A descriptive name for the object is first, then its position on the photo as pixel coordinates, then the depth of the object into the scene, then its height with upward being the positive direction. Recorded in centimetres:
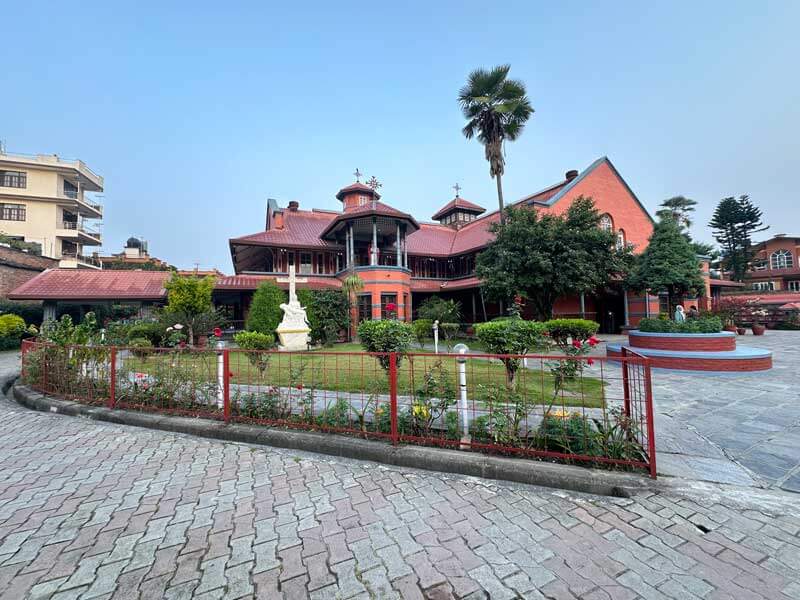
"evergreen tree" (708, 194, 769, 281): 3681 +878
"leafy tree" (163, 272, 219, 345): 1365 +82
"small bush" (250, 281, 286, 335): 1491 +37
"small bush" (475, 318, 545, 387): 505 -38
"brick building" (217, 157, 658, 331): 1781 +408
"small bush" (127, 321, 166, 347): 1329 -46
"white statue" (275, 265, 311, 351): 1362 -42
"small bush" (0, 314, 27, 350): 1494 -30
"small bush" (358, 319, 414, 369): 578 -37
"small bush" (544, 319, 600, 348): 968 -57
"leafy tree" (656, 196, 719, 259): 3212 +996
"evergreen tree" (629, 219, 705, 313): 1095 +143
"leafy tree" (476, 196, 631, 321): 1291 +215
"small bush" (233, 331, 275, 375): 875 -59
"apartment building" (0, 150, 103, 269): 2981 +1128
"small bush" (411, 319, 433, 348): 1377 -63
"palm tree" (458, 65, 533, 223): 1519 +943
